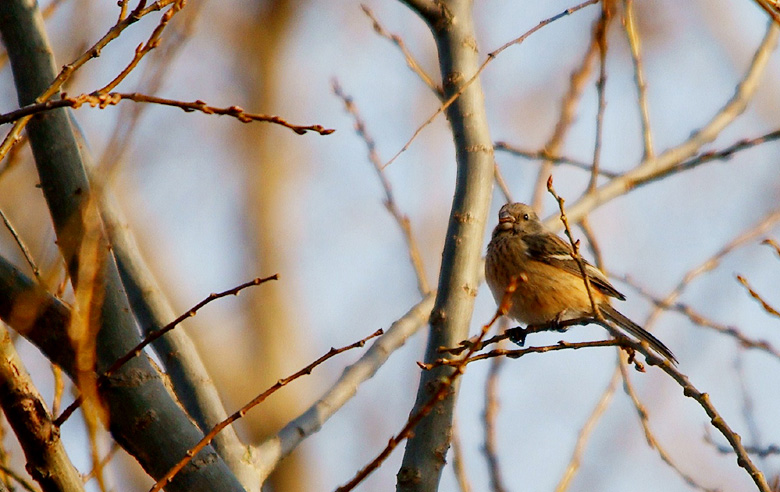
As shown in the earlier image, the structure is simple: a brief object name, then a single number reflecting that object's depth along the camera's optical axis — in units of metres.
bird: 11.05
